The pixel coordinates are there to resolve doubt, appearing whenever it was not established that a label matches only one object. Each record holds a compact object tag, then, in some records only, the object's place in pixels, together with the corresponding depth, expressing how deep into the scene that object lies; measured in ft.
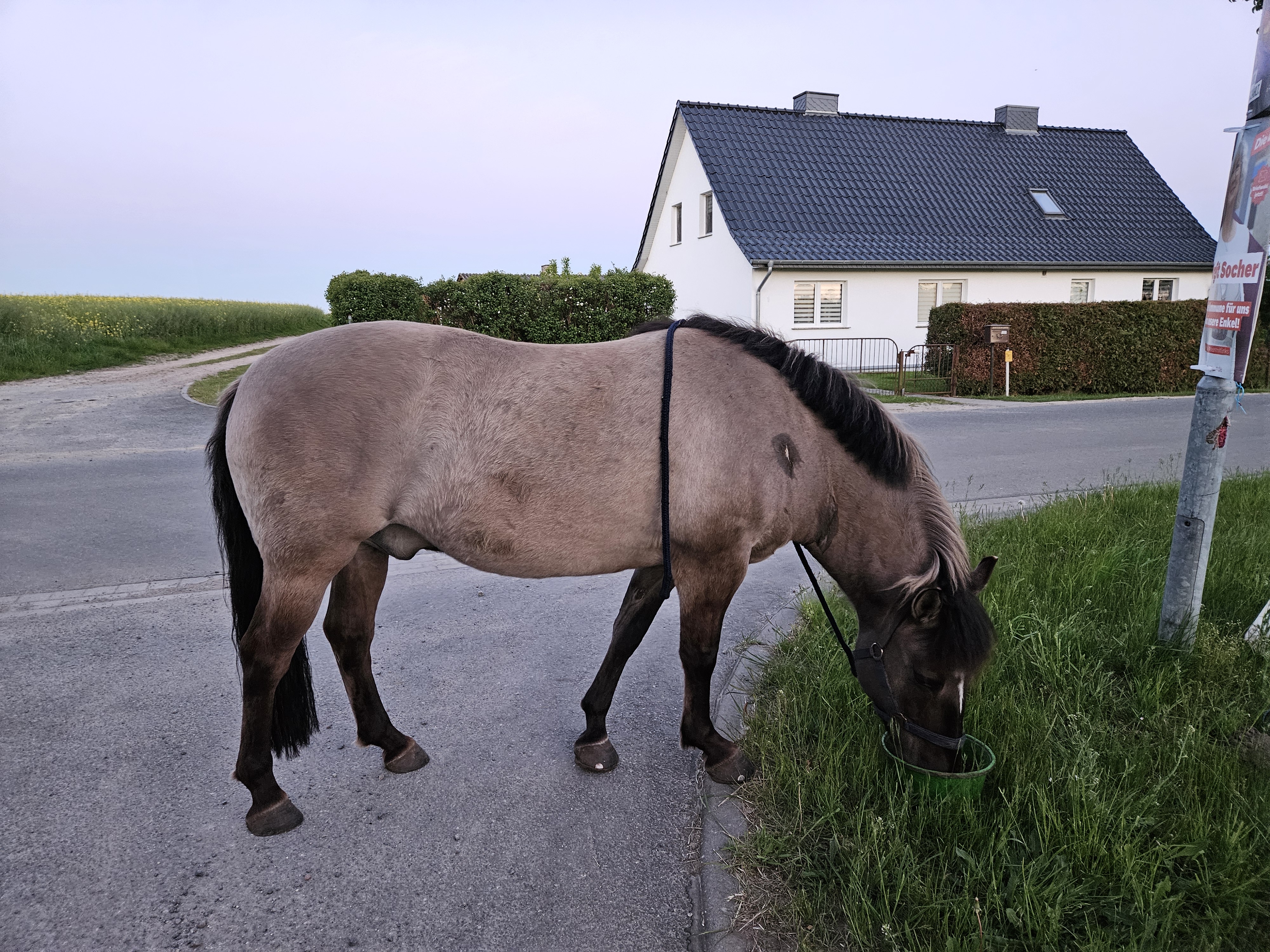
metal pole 11.18
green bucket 8.05
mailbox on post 50.01
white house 66.23
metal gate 54.13
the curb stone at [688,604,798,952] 7.00
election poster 10.55
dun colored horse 8.07
